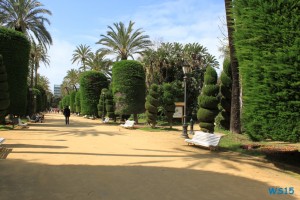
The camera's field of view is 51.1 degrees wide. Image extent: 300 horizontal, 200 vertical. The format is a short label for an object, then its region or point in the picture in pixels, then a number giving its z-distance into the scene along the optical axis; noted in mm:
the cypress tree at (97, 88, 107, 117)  35619
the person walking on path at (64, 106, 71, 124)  27938
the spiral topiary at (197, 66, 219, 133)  17938
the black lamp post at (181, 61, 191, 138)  16555
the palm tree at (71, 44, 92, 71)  63844
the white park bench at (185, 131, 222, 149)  12219
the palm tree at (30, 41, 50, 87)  42872
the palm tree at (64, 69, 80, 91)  86500
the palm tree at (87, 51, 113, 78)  56612
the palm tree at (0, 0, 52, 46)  29375
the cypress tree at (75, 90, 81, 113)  59531
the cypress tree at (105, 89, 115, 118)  33603
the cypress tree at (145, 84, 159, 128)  23156
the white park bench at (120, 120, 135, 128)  23700
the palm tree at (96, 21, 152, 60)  39750
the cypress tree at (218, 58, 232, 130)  23756
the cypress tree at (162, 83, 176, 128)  25969
